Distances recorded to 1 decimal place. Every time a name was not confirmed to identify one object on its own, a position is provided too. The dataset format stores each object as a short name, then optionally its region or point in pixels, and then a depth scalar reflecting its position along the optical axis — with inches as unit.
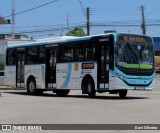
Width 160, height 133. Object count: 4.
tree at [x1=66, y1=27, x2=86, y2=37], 3558.1
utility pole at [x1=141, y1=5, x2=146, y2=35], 2832.2
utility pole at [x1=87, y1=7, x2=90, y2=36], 2684.5
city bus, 931.3
